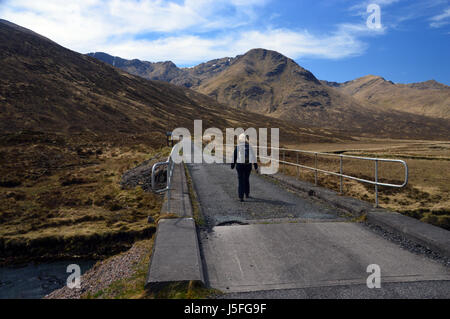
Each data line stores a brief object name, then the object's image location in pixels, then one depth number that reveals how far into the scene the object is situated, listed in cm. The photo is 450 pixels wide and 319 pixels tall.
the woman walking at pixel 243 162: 848
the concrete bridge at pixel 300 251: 373
